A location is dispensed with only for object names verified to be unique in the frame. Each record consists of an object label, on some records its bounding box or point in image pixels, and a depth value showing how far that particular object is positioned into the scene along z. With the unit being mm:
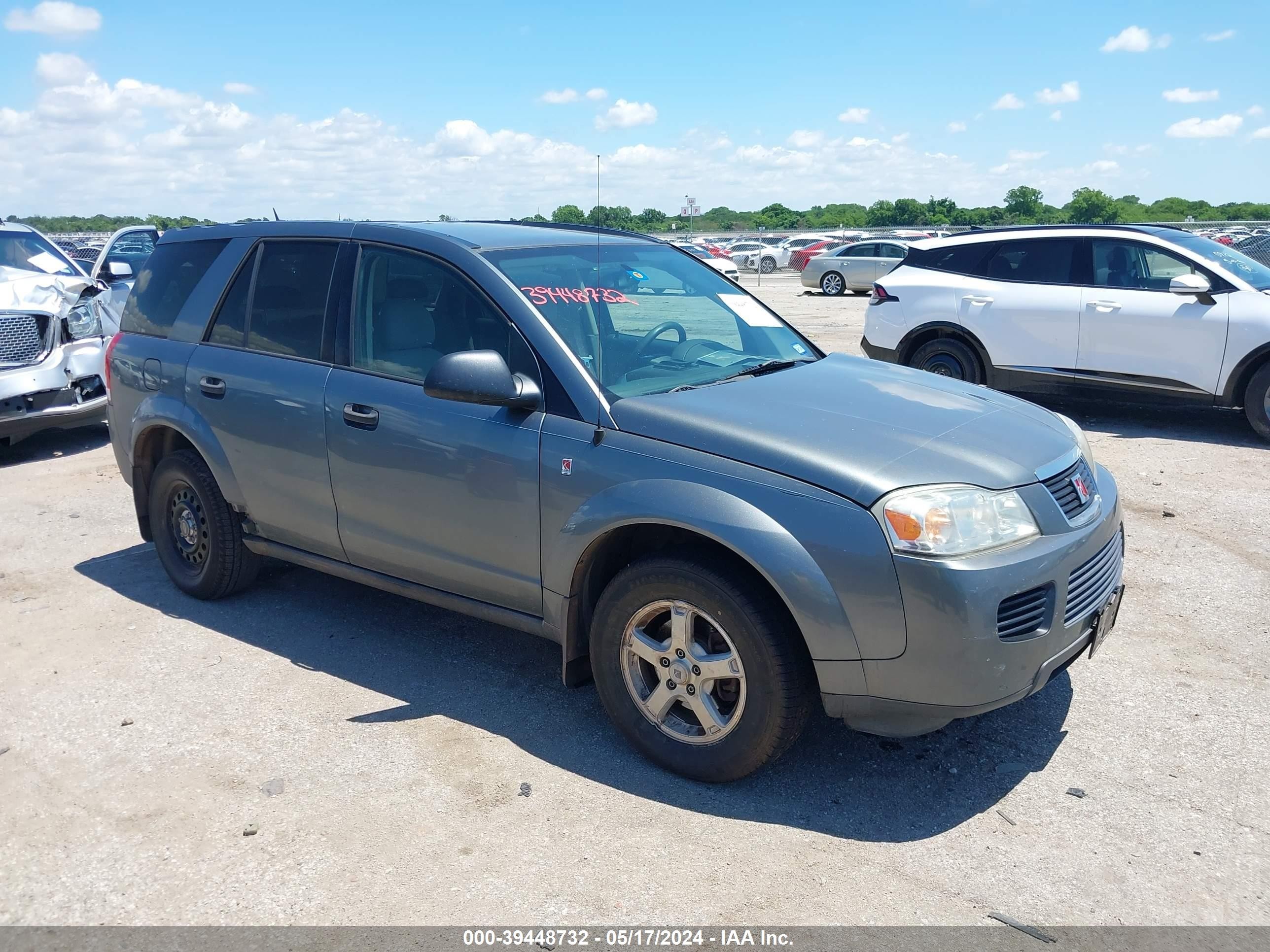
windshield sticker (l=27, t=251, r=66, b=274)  9672
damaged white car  8523
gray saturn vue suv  3199
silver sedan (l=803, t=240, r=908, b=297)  26812
